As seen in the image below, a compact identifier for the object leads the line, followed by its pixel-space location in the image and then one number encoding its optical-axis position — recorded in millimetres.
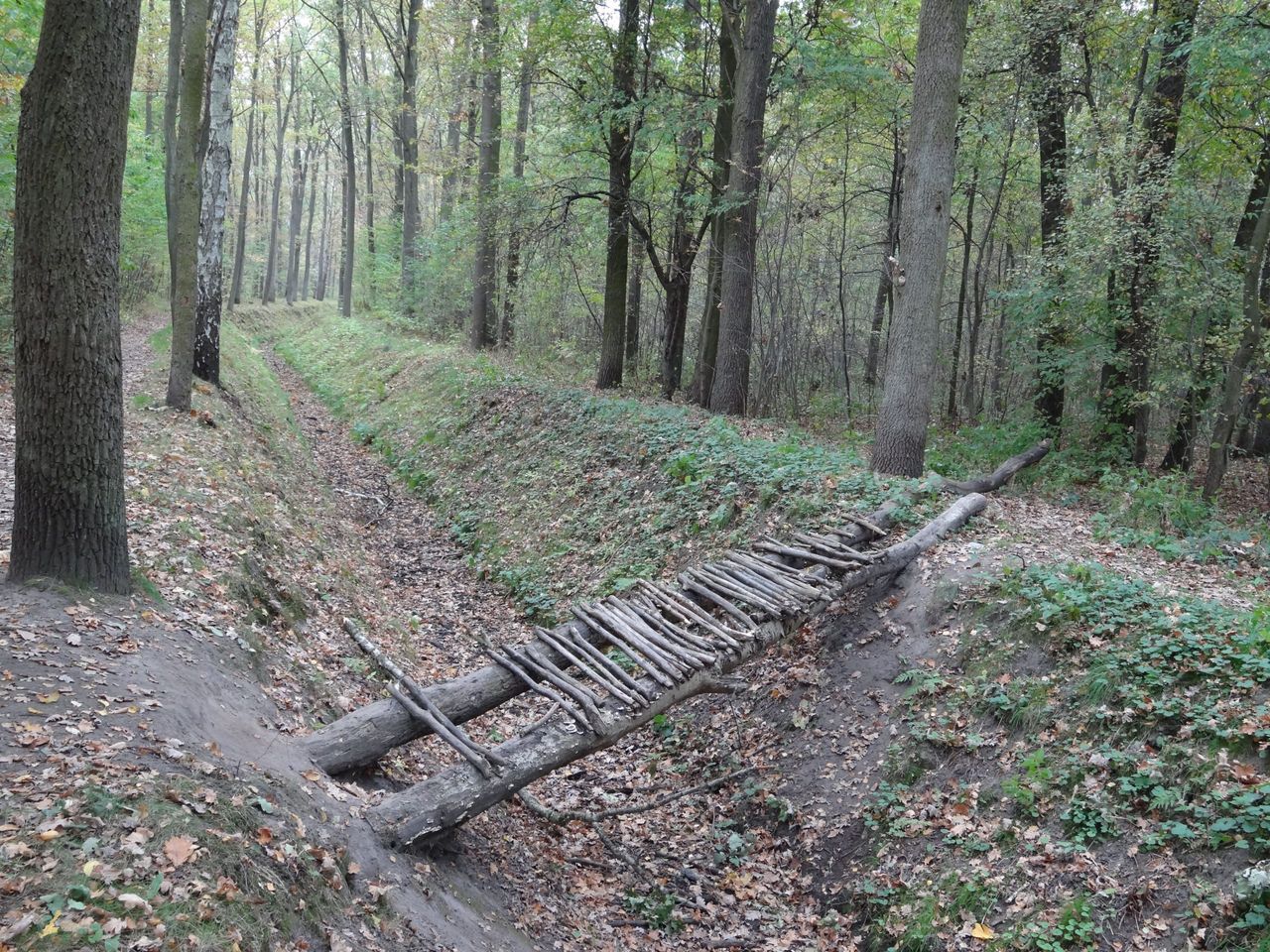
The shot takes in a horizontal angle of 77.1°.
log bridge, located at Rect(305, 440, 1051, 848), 5289
